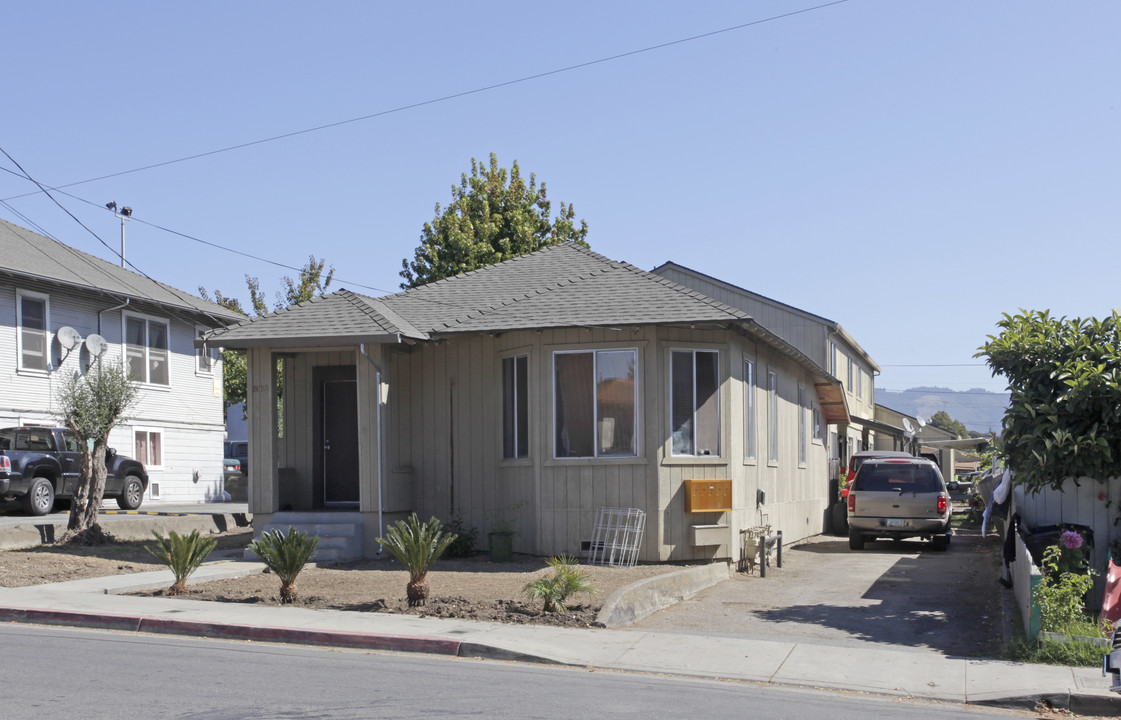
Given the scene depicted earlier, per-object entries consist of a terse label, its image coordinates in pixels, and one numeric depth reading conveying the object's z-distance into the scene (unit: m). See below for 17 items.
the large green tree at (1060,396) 10.95
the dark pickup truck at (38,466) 19.31
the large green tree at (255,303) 37.62
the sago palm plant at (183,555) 11.97
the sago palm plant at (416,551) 11.10
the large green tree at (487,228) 29.53
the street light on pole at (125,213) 33.05
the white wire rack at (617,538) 14.39
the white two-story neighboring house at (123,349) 24.25
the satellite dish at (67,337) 24.91
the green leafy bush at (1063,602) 9.28
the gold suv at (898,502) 18.94
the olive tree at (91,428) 16.19
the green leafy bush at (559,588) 10.98
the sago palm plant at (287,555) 11.48
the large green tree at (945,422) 111.69
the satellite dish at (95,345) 25.72
